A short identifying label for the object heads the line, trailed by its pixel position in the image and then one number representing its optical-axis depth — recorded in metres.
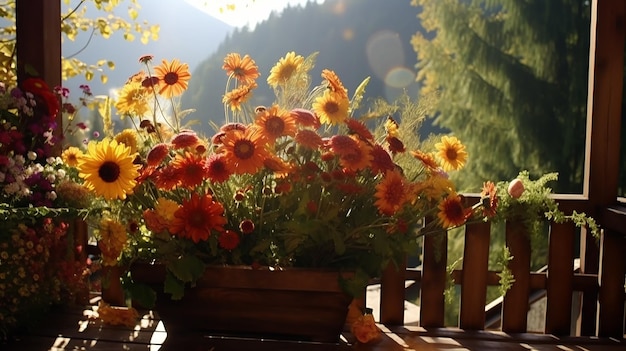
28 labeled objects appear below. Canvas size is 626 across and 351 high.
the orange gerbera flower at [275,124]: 0.98
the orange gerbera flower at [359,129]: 1.05
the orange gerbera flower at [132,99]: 1.14
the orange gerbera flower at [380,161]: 1.01
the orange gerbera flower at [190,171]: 0.96
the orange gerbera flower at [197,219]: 0.96
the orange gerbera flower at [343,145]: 0.99
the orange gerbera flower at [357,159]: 1.00
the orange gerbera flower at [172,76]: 1.11
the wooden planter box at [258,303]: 1.06
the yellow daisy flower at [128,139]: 1.13
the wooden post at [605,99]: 1.74
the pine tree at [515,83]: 6.41
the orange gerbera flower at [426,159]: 1.12
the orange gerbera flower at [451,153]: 1.22
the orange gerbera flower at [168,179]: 0.97
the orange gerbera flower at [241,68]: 1.12
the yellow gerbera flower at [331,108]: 1.07
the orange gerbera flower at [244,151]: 0.95
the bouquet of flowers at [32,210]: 1.33
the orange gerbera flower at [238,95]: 1.09
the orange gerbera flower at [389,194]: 1.00
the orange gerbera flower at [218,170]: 0.97
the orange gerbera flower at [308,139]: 1.00
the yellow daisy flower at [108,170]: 0.95
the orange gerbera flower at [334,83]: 1.09
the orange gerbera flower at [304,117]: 1.00
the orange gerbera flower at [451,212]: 1.08
